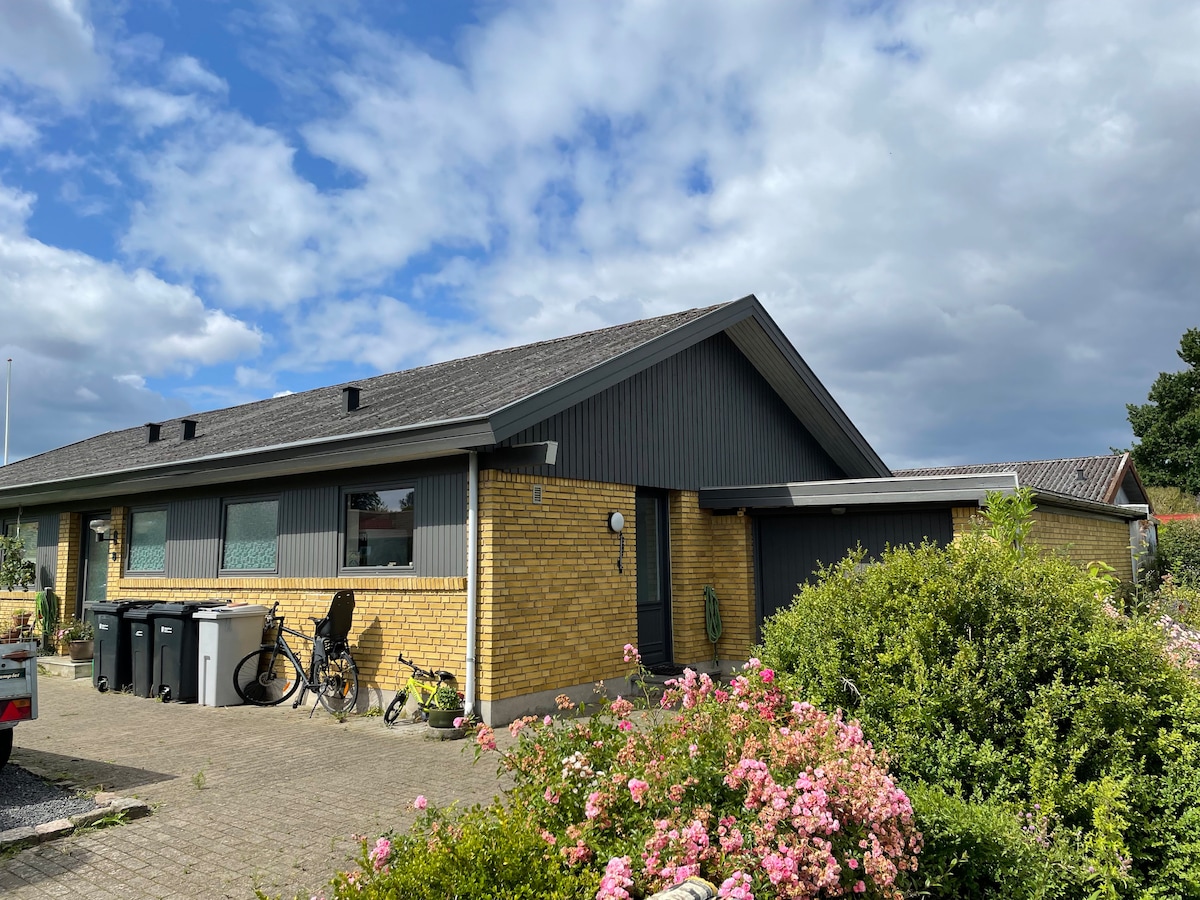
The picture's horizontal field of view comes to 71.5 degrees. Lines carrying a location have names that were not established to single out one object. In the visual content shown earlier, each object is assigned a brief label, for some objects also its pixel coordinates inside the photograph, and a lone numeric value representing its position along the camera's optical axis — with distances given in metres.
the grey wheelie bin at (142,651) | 10.69
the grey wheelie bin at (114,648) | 11.11
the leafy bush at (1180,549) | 19.78
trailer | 6.01
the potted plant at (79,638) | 12.96
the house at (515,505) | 8.61
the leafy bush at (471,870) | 2.84
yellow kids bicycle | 8.46
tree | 40.59
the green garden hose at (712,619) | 11.45
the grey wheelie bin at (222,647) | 9.99
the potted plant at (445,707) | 8.09
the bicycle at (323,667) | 9.23
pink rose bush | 3.03
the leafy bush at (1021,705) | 3.67
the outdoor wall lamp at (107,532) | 13.46
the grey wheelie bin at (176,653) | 10.24
